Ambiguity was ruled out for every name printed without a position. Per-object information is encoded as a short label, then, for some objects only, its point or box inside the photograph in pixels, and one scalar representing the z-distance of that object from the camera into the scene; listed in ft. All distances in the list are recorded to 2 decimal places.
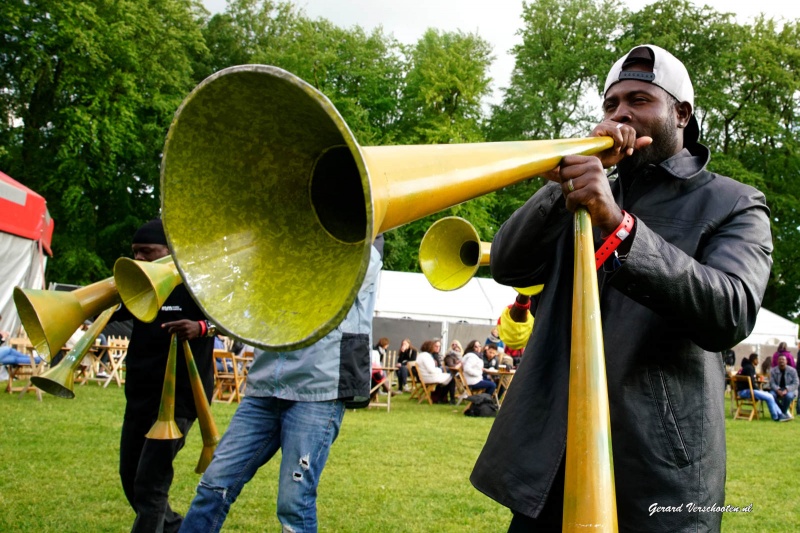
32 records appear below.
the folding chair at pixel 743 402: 47.80
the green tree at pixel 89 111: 79.51
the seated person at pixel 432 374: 49.34
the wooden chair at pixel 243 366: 43.85
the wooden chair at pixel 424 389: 49.49
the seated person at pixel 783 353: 52.60
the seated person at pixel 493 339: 58.49
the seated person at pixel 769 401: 48.19
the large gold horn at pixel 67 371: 12.25
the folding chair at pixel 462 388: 48.75
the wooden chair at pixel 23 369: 40.91
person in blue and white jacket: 11.03
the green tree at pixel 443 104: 93.35
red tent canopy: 44.04
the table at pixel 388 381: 42.74
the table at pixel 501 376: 47.91
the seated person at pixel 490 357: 55.11
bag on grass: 43.29
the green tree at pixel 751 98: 93.25
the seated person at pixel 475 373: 47.93
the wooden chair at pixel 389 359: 55.16
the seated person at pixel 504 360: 57.17
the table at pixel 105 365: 49.11
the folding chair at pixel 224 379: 43.34
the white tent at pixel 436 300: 63.82
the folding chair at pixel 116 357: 49.01
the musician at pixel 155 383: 12.98
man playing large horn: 5.09
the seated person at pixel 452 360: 50.48
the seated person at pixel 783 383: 49.93
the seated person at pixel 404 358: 59.93
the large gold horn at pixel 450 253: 11.37
